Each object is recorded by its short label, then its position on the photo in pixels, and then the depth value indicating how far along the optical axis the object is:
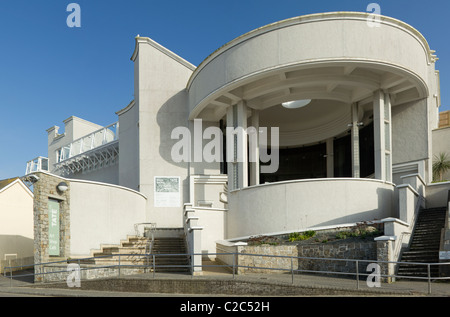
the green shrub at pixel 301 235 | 16.02
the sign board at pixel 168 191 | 23.97
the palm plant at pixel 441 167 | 20.77
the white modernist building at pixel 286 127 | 17.30
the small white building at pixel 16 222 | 20.89
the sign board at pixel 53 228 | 16.05
